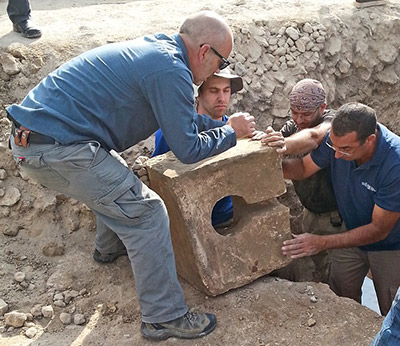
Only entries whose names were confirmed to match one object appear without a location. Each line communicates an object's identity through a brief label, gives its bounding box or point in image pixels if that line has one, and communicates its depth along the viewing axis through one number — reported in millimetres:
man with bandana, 3994
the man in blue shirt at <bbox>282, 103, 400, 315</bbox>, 3605
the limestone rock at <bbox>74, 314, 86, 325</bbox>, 3527
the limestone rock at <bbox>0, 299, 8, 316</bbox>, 3553
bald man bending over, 2920
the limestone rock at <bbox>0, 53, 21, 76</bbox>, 4633
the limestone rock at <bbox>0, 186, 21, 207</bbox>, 4209
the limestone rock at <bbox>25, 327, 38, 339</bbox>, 3412
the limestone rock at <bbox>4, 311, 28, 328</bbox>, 3461
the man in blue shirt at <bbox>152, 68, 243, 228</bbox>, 3986
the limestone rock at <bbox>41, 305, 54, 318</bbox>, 3586
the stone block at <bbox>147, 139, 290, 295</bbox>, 3393
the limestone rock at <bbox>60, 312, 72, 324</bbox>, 3537
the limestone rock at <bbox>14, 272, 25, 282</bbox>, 3837
